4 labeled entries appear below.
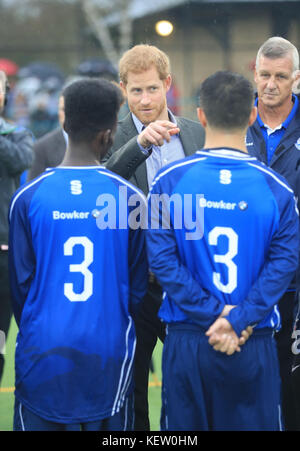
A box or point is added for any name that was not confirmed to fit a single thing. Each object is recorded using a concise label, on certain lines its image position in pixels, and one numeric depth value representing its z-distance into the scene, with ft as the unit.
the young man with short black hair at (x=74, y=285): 17.61
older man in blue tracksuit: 23.66
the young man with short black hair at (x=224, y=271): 17.46
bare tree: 143.64
